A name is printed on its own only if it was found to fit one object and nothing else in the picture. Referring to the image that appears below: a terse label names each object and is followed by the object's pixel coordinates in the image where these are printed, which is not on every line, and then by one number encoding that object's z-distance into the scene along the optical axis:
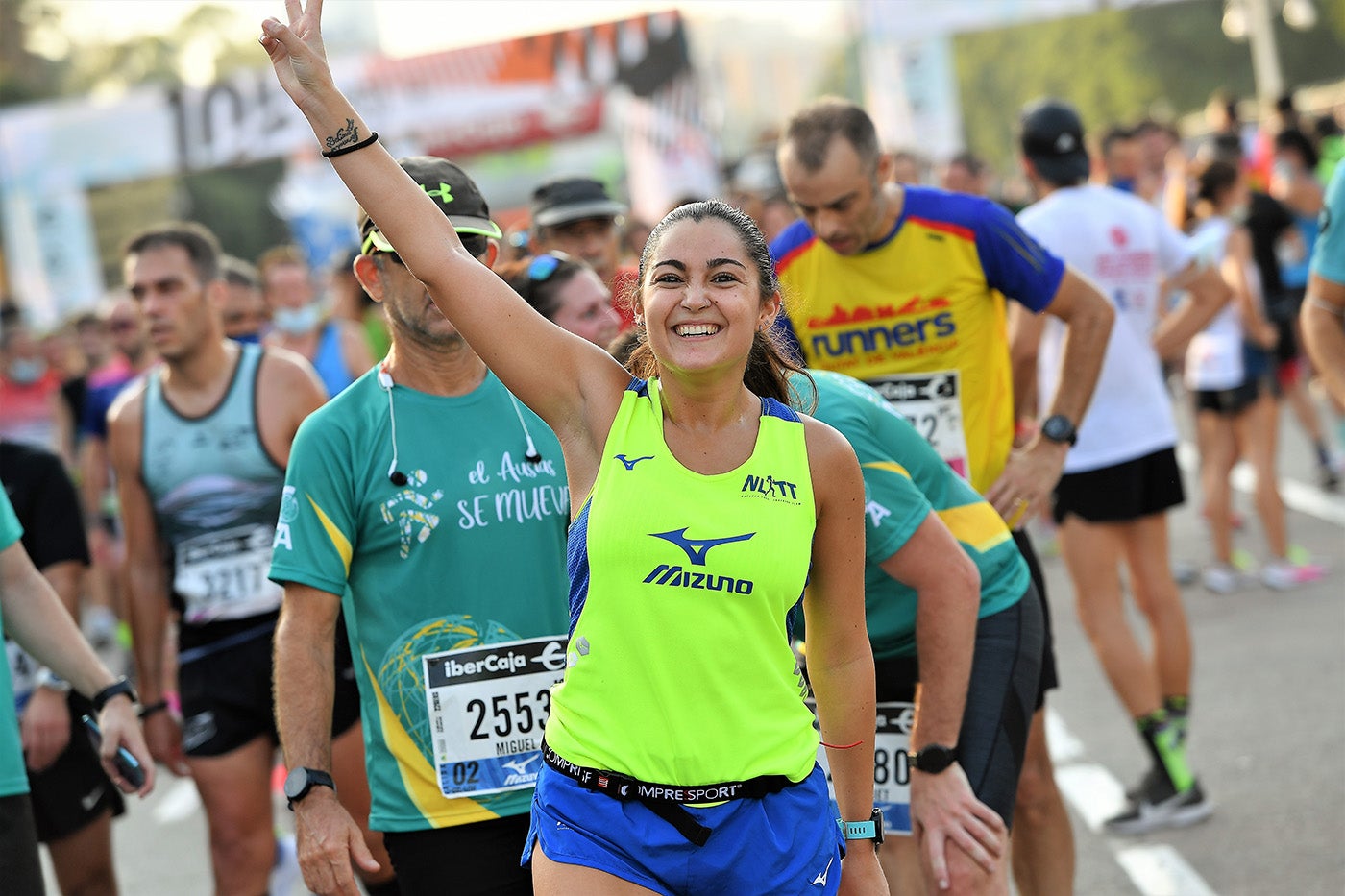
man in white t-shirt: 12.20
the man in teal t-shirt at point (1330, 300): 10.66
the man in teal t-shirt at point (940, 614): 7.45
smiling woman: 5.92
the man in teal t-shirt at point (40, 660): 7.41
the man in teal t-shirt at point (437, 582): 7.41
